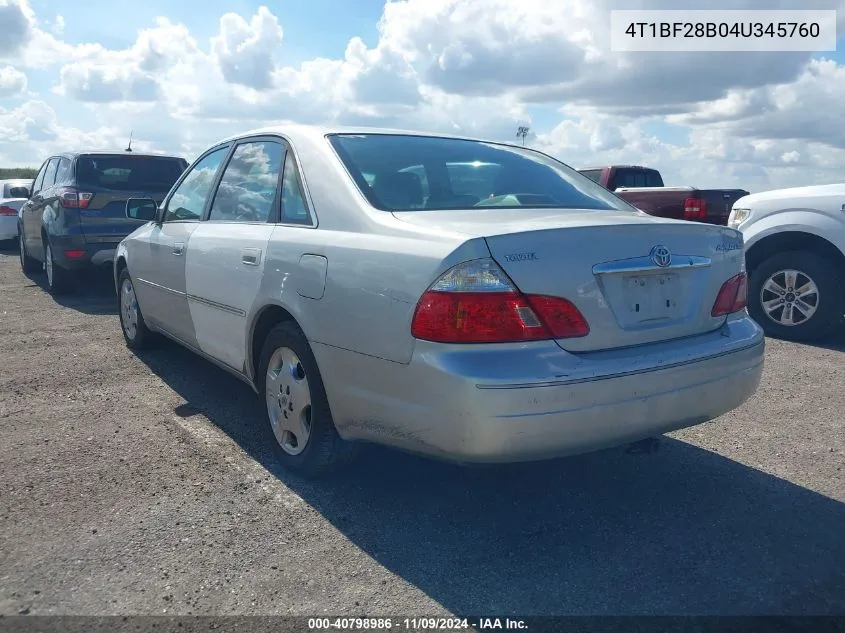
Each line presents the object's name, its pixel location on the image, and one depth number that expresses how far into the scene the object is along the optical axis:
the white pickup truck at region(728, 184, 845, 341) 6.52
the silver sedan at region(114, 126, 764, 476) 2.63
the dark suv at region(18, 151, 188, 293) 8.56
